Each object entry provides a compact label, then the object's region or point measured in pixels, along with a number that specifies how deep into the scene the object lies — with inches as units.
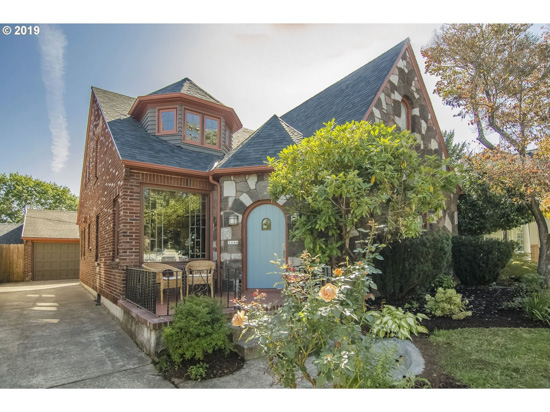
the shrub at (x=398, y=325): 154.3
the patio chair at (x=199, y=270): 232.1
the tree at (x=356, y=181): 162.9
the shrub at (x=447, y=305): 193.6
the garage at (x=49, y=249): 568.8
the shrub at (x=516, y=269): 321.4
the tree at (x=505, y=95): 238.5
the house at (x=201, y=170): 240.2
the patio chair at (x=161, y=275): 210.2
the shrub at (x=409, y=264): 216.8
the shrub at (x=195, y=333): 141.6
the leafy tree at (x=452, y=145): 556.6
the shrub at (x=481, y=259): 292.8
